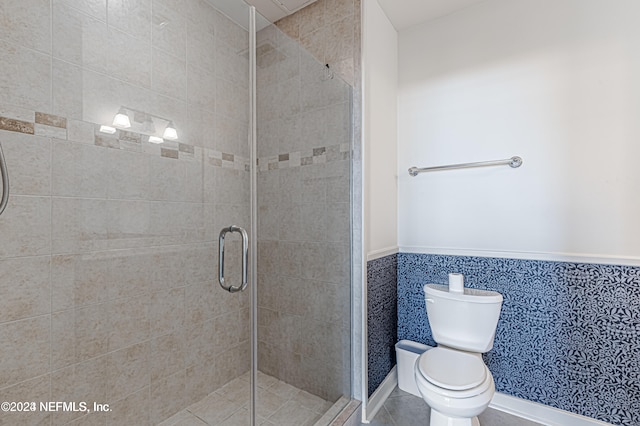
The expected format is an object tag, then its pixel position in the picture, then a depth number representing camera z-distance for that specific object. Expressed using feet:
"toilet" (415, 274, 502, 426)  4.28
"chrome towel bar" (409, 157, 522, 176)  5.75
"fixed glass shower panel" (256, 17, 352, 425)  4.66
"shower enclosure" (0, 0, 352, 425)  3.68
